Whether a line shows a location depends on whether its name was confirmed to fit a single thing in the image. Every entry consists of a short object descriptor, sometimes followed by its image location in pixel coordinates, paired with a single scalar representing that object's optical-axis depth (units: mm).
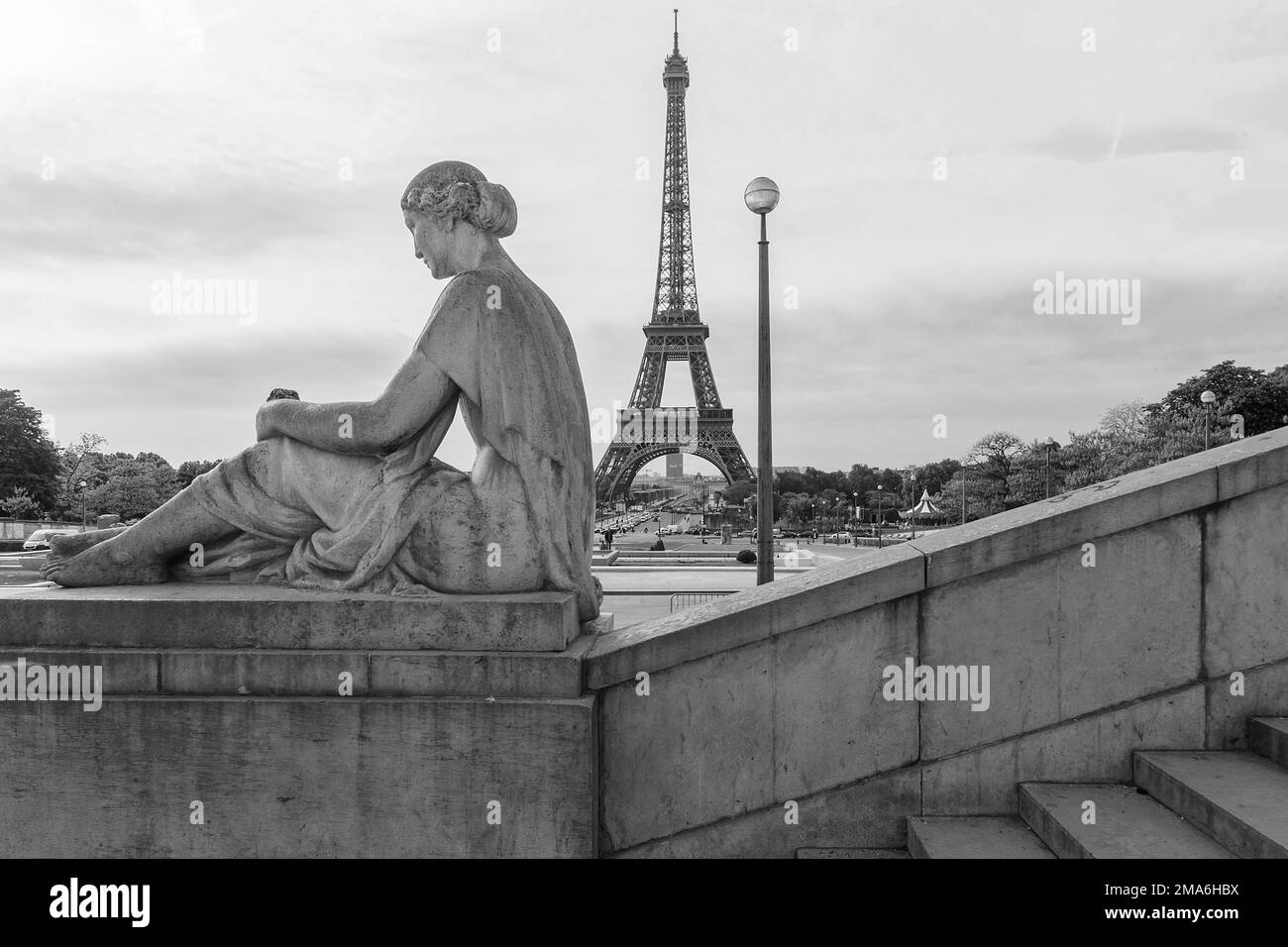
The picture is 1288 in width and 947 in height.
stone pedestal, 3576
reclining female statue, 4023
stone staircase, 3061
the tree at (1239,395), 49188
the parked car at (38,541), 31861
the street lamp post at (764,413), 11031
